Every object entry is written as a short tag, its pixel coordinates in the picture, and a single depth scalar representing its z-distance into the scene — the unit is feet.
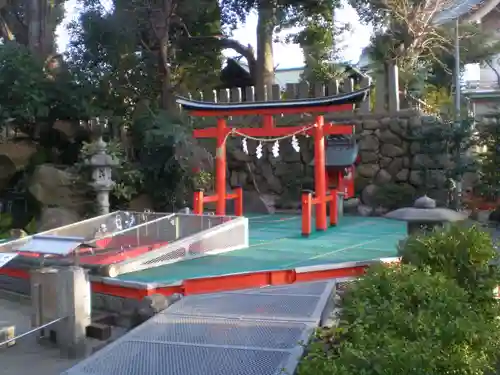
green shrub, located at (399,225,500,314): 17.58
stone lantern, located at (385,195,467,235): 23.85
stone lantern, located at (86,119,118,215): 39.88
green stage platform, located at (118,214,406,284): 26.67
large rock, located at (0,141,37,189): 49.65
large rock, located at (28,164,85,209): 44.78
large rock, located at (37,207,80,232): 42.65
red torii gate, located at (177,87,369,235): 36.88
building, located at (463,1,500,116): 72.06
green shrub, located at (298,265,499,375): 10.89
